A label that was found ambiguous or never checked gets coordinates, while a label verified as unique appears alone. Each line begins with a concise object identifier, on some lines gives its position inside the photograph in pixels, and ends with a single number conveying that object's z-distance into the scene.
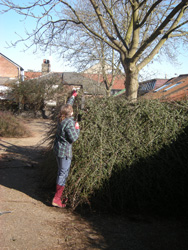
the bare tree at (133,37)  7.05
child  4.07
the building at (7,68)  41.34
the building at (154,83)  20.07
